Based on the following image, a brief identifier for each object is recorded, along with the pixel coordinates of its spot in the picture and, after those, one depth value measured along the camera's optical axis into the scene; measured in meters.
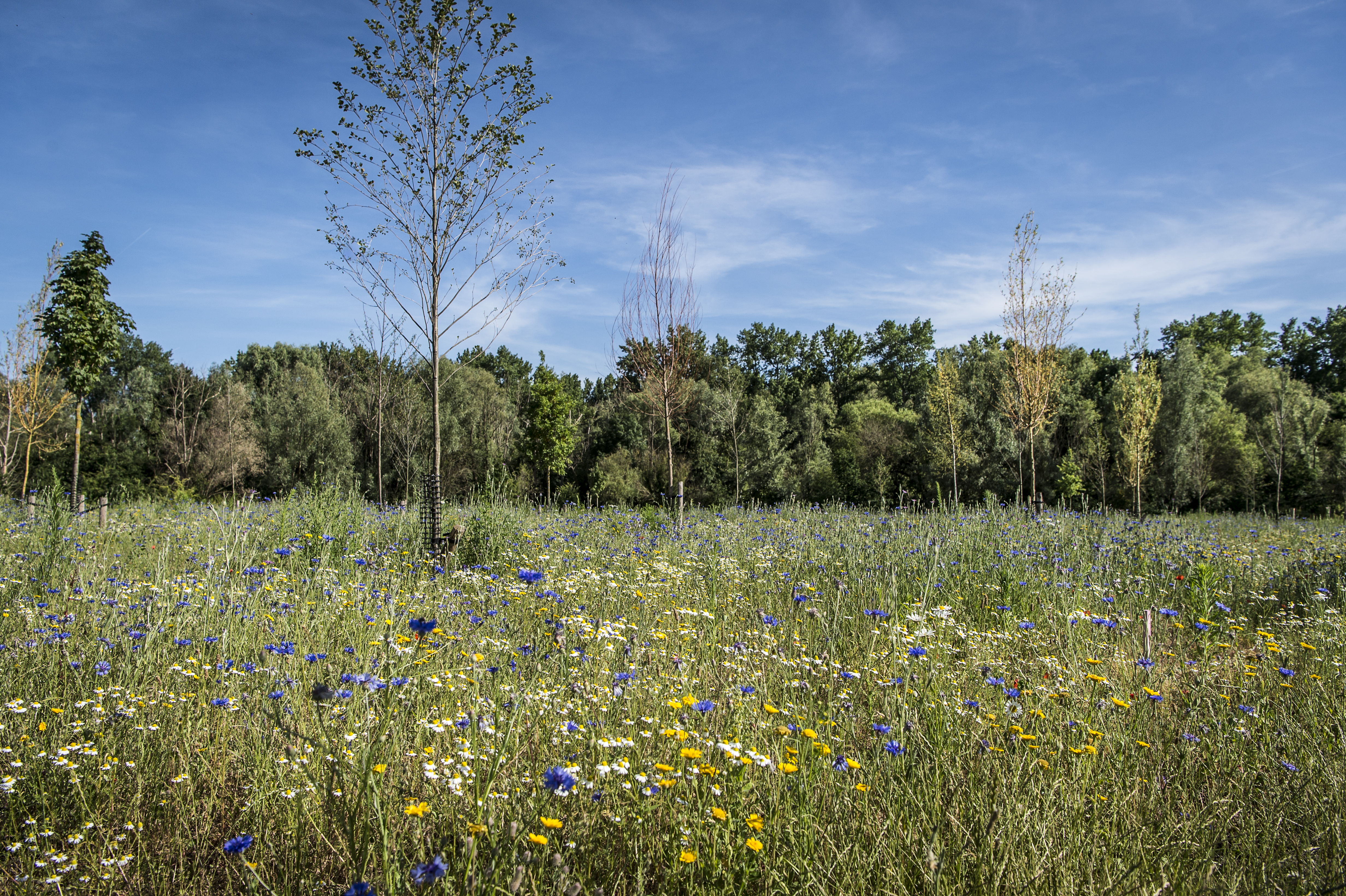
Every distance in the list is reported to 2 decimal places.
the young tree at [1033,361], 12.56
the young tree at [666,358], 10.27
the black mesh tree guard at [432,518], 6.15
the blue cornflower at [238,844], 1.19
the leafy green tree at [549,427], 28.83
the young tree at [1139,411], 15.00
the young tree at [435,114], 6.60
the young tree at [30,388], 16.97
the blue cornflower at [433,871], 1.11
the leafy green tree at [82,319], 13.61
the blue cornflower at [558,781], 1.35
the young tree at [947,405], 22.88
